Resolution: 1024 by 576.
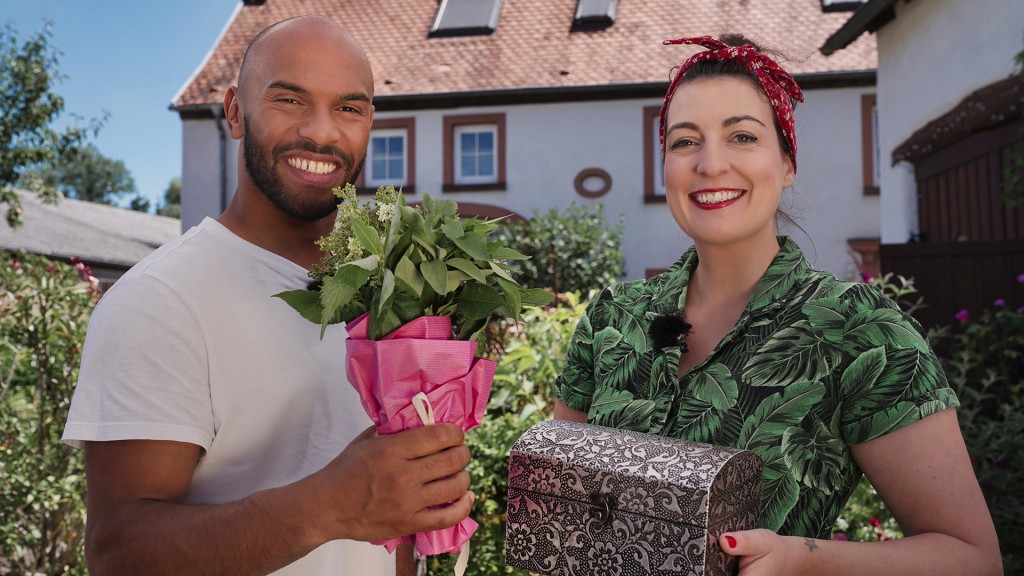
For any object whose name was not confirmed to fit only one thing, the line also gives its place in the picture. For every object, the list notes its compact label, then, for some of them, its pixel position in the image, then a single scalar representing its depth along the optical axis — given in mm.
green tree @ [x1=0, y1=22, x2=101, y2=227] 12943
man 1585
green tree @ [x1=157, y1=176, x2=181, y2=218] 73812
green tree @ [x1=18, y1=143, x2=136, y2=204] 67688
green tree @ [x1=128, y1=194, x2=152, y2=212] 70062
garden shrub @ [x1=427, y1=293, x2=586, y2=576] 3807
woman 1735
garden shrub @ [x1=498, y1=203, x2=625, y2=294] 14352
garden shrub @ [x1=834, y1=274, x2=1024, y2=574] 4191
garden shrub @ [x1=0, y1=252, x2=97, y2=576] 4604
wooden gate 6738
